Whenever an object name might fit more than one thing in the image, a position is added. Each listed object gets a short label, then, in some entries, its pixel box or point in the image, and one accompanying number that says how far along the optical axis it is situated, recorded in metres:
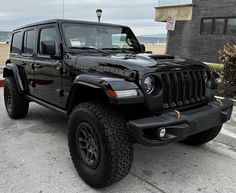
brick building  9.70
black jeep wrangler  1.96
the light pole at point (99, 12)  7.97
